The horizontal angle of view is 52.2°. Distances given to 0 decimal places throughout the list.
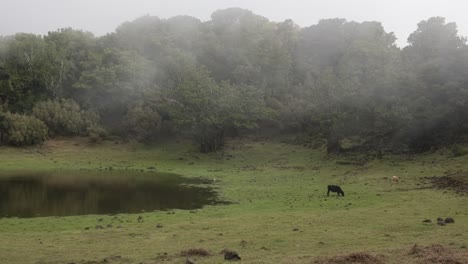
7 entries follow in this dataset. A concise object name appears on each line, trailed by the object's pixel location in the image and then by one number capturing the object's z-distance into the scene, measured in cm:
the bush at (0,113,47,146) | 6450
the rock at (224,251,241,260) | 1588
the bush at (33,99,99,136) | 7162
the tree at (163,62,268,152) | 6594
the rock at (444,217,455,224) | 2166
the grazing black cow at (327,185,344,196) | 3338
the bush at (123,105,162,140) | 7150
